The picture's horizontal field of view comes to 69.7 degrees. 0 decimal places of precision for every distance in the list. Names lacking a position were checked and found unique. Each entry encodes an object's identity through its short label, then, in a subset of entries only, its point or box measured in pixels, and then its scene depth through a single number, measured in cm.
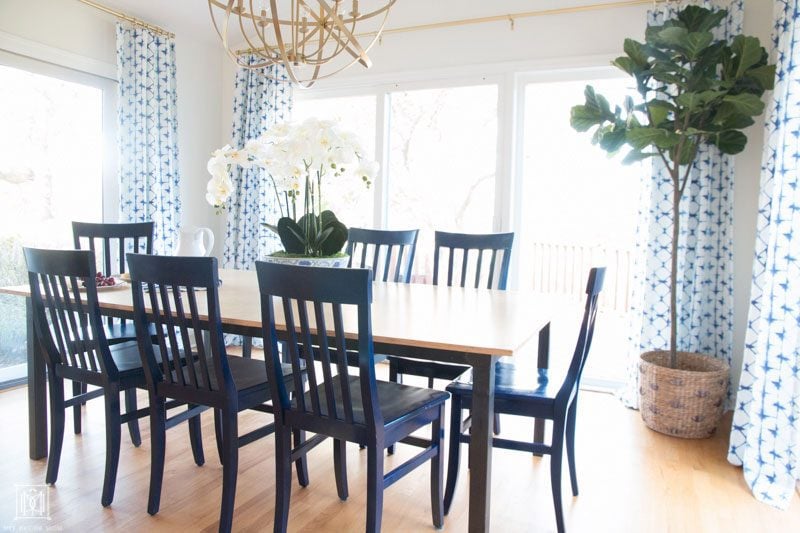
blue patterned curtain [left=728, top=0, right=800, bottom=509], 233
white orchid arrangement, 213
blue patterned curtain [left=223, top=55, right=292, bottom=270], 453
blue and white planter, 225
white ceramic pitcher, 259
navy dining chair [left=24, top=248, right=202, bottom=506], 208
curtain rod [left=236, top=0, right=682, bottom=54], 345
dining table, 164
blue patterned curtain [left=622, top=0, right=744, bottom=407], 321
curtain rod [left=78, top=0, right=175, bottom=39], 375
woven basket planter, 288
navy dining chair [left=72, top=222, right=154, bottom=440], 274
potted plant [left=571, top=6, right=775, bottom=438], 279
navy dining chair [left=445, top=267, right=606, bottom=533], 197
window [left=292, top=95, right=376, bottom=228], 446
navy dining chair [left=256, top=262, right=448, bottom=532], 158
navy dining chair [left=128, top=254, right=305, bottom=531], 184
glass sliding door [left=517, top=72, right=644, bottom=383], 370
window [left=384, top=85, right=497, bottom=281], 404
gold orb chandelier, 185
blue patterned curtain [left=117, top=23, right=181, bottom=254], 395
